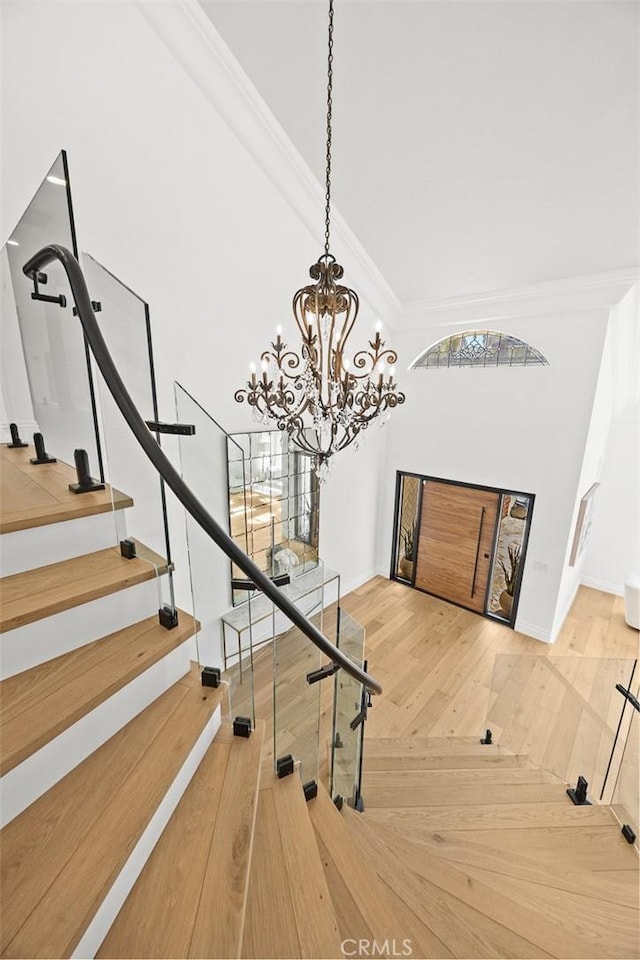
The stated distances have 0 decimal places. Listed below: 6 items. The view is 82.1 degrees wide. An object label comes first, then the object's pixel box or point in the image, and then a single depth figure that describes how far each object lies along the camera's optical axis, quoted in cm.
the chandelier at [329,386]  209
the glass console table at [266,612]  355
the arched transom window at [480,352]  437
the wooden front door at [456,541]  505
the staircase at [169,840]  86
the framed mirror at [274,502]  363
